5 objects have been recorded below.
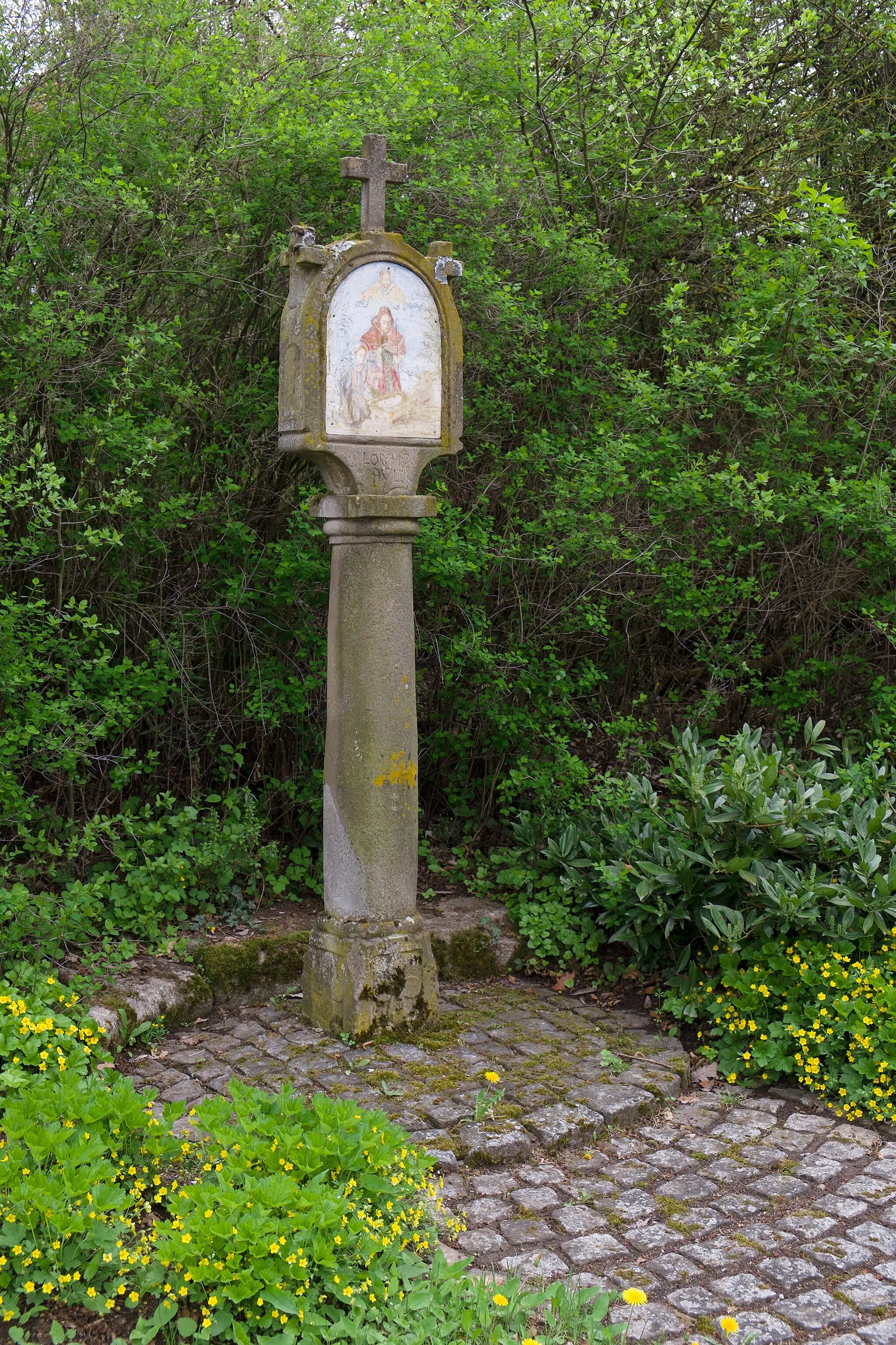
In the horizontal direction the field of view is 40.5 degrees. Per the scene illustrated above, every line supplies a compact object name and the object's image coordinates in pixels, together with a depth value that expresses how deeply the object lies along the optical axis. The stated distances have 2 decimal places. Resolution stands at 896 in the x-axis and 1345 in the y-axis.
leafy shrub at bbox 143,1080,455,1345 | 2.77
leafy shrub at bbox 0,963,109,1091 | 3.81
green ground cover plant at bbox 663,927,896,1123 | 4.51
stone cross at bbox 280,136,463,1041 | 4.77
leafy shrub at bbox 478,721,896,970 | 5.04
